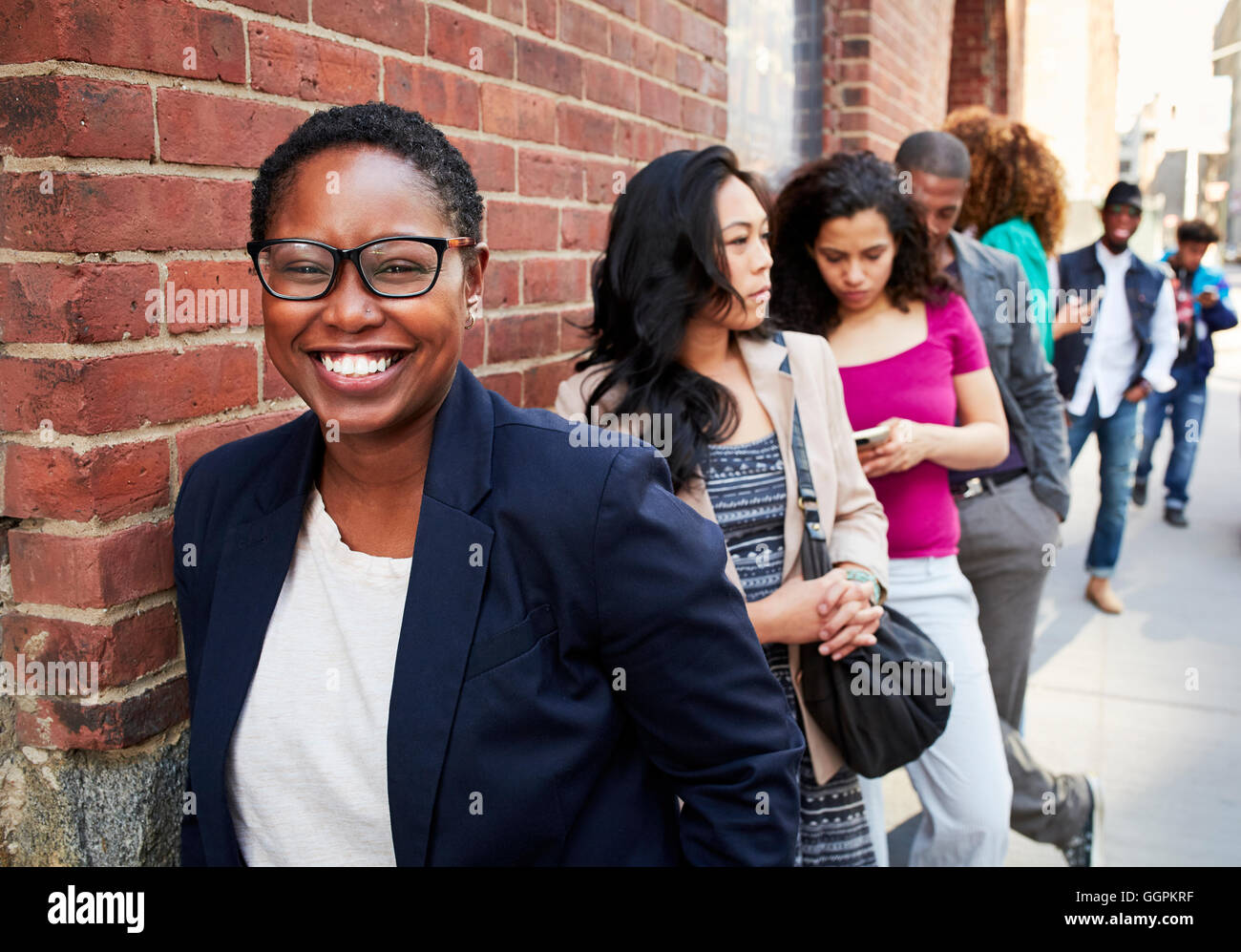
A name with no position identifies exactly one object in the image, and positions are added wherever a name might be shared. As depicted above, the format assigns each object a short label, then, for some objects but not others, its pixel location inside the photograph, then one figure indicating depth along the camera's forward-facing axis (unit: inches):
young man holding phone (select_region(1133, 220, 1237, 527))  297.4
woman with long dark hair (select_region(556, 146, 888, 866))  89.4
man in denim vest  225.5
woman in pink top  105.6
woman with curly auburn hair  162.2
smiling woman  54.6
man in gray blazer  125.8
